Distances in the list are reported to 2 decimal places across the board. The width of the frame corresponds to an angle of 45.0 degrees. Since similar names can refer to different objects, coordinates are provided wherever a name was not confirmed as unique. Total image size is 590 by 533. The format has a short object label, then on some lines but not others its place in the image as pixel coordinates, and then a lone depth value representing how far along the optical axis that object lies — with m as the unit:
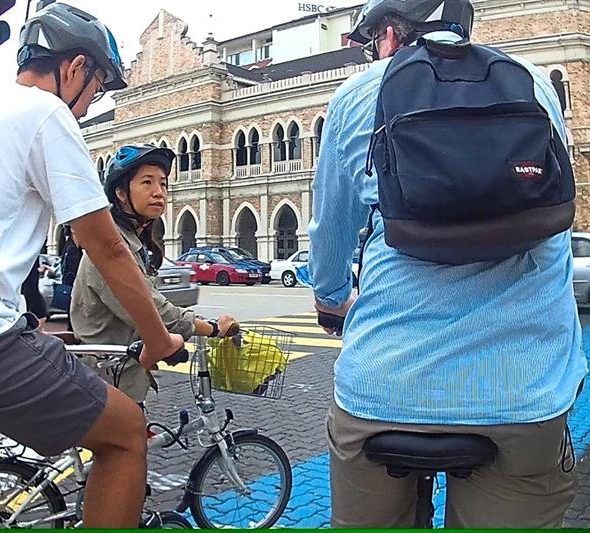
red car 23.34
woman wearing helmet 2.57
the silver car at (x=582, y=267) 12.12
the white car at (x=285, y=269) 22.70
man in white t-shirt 1.53
